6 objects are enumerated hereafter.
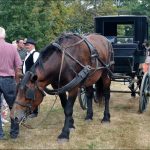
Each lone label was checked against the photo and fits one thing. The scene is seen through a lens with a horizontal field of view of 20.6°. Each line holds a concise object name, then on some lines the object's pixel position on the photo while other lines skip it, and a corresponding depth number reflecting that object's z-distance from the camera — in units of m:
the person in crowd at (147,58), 9.46
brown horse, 6.35
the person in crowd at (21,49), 9.77
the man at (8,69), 6.61
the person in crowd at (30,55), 8.00
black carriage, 9.23
